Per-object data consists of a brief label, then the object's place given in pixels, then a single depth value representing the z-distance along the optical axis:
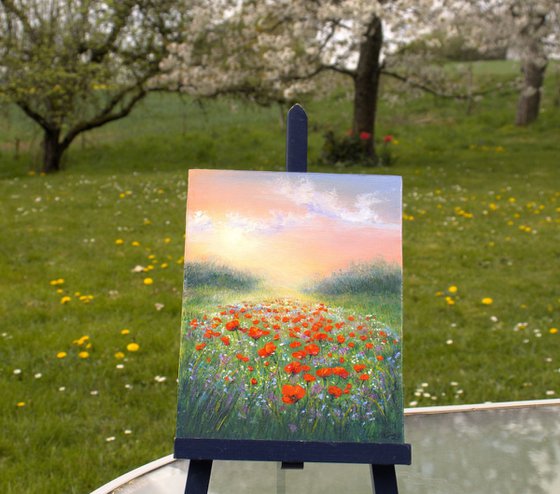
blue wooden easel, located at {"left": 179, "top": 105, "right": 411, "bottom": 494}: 1.81
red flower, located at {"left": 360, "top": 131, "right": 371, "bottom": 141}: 14.23
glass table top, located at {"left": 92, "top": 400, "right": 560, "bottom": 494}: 2.08
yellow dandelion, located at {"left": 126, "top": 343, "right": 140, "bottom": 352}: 4.81
